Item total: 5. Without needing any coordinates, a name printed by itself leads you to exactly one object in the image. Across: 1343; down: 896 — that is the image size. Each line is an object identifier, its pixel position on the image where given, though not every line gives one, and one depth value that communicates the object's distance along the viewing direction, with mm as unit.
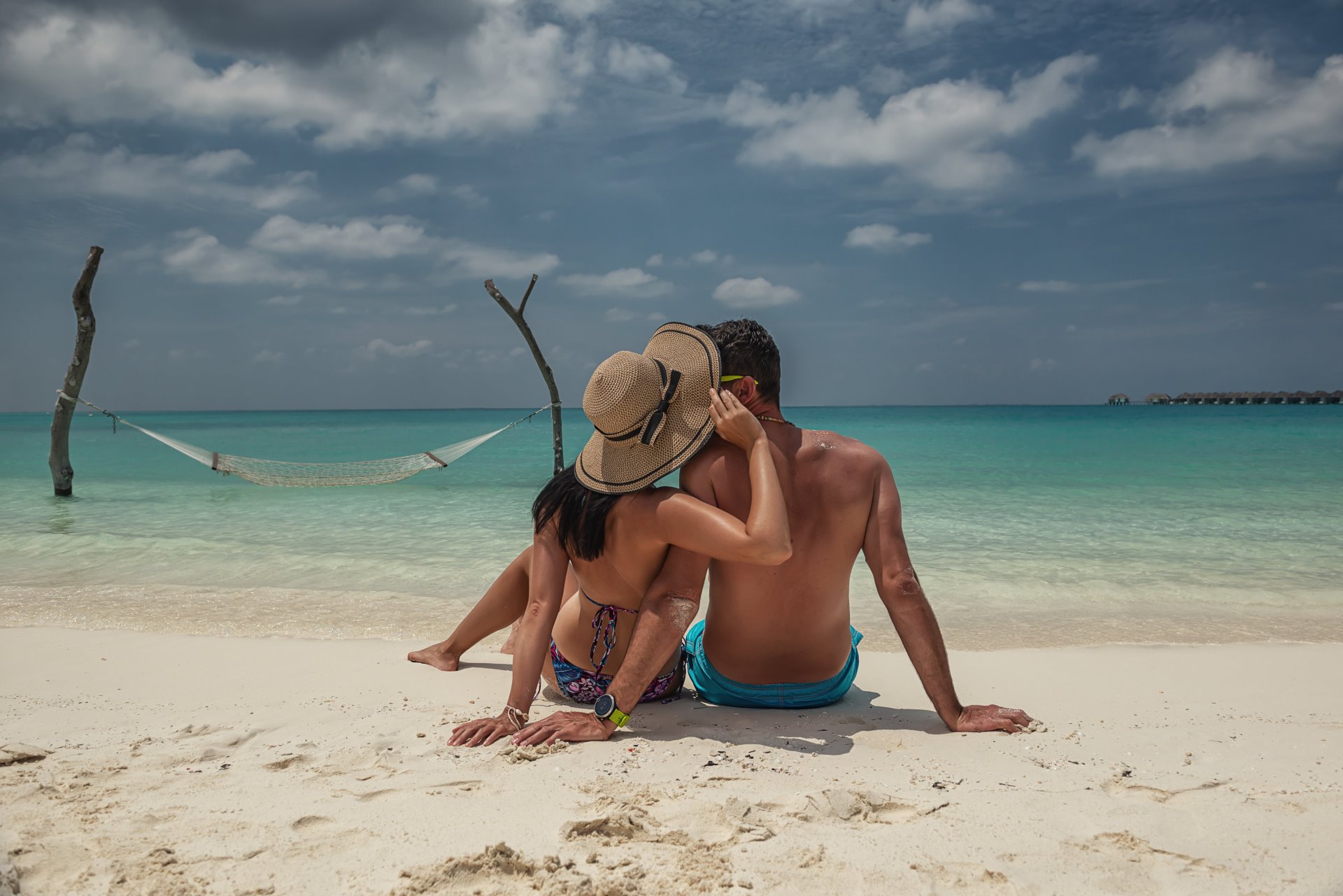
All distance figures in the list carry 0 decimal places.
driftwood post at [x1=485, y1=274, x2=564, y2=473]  9656
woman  2117
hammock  9211
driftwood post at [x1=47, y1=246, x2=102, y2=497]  9836
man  2287
